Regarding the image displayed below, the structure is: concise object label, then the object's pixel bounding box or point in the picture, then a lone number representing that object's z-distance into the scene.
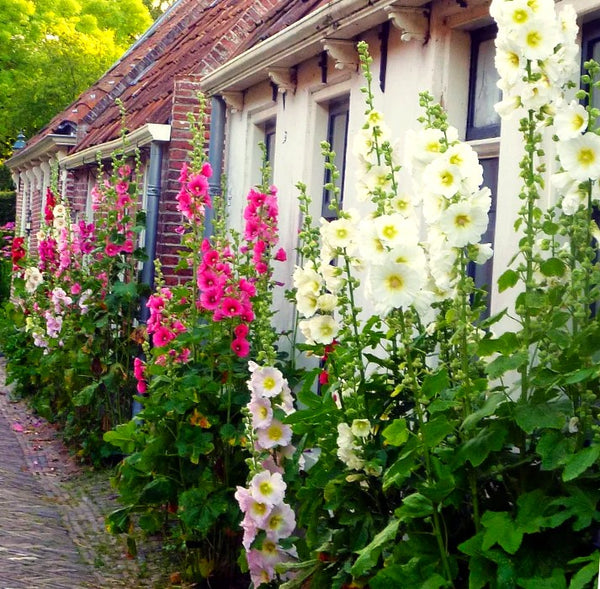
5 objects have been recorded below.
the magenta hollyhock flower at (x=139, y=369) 7.73
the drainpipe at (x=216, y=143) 9.32
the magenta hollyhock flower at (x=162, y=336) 7.16
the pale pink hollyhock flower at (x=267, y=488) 5.53
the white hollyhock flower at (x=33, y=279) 13.19
